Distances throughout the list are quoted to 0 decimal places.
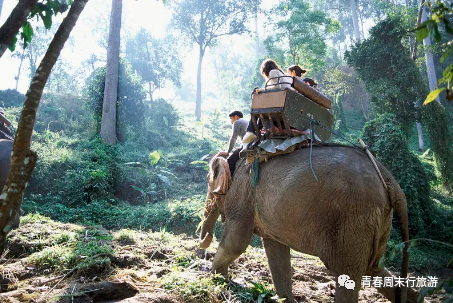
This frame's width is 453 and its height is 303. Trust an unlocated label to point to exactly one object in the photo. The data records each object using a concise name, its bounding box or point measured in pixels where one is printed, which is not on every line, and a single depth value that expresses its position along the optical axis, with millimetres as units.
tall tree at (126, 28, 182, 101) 31609
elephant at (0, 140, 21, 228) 6054
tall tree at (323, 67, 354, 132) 21766
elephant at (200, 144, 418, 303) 3145
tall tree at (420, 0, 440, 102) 16828
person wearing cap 5293
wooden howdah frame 3833
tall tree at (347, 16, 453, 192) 11844
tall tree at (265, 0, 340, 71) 21547
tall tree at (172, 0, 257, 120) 30562
